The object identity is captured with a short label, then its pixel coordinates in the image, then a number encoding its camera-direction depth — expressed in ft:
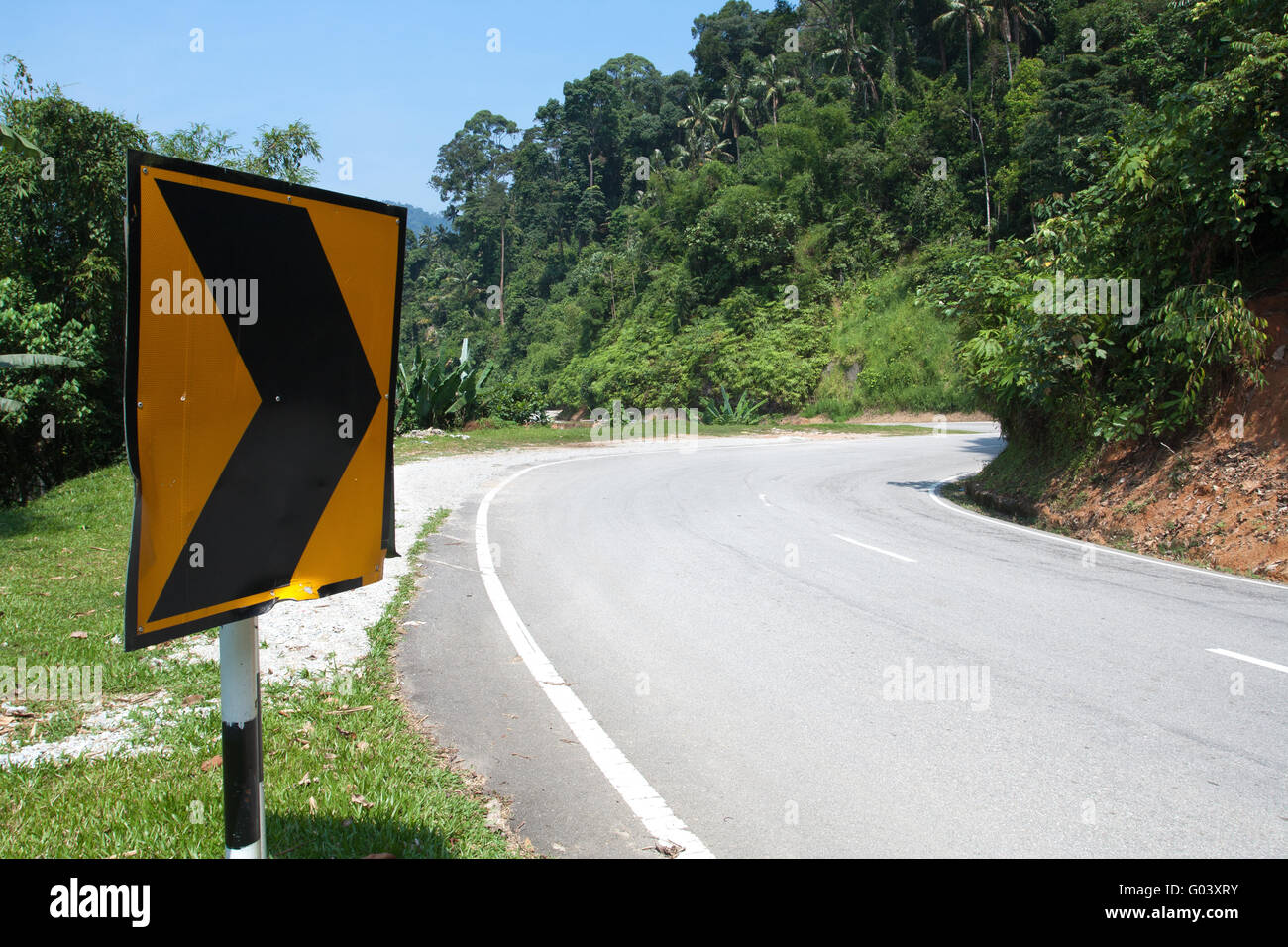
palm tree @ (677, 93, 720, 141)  251.19
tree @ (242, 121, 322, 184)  87.04
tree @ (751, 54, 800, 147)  231.91
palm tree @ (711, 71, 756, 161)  240.94
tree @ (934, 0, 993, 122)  176.76
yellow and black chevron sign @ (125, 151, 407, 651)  6.77
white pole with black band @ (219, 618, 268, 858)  7.46
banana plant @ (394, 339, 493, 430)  90.07
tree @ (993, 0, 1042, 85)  177.50
